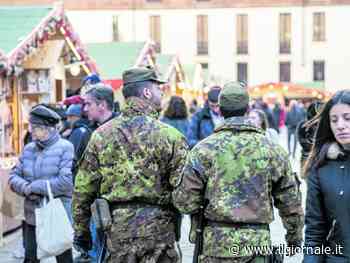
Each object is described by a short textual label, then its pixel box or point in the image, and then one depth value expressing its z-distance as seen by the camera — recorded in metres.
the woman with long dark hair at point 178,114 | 14.13
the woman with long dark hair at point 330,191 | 4.76
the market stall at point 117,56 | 21.82
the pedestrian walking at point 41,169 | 8.17
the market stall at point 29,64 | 13.16
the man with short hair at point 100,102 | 7.60
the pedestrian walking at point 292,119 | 29.69
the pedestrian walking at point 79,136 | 8.61
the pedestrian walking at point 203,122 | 12.08
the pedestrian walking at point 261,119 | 12.38
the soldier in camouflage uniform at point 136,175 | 5.86
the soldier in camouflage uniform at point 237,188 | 5.46
